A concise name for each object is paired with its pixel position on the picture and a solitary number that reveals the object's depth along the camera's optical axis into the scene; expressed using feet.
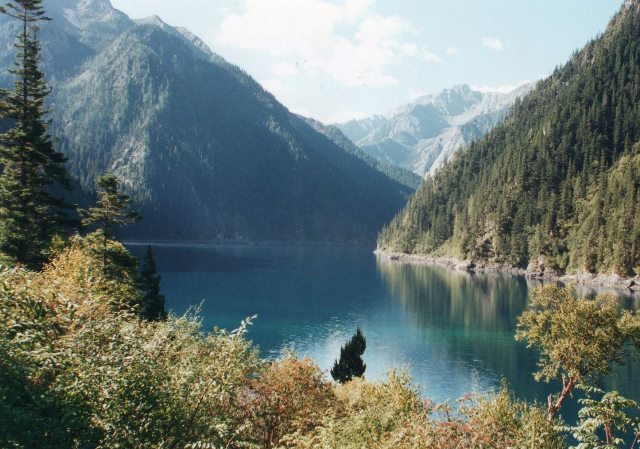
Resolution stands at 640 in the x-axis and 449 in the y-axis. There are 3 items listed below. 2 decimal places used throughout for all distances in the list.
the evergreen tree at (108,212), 156.46
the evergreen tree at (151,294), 192.75
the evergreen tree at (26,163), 145.59
